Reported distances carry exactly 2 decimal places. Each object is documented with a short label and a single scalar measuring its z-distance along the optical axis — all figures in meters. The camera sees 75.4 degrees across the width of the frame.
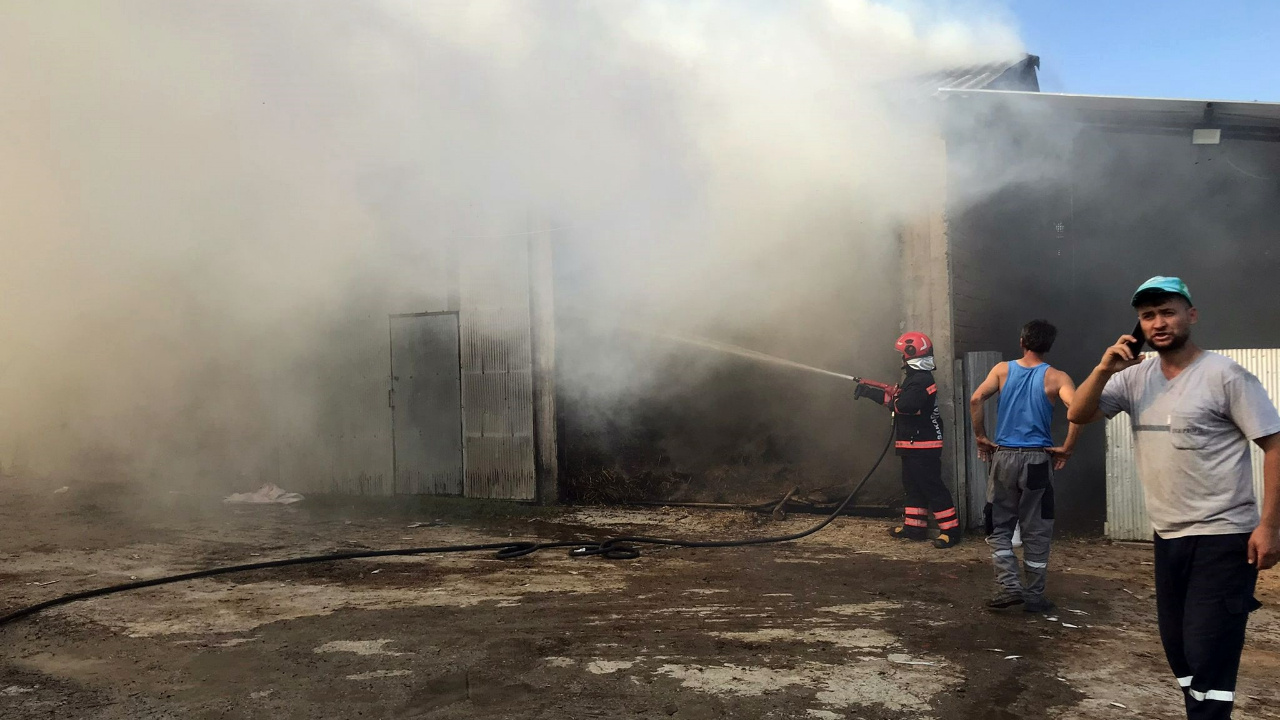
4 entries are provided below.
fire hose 5.68
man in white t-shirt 2.46
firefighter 6.46
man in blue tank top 4.46
